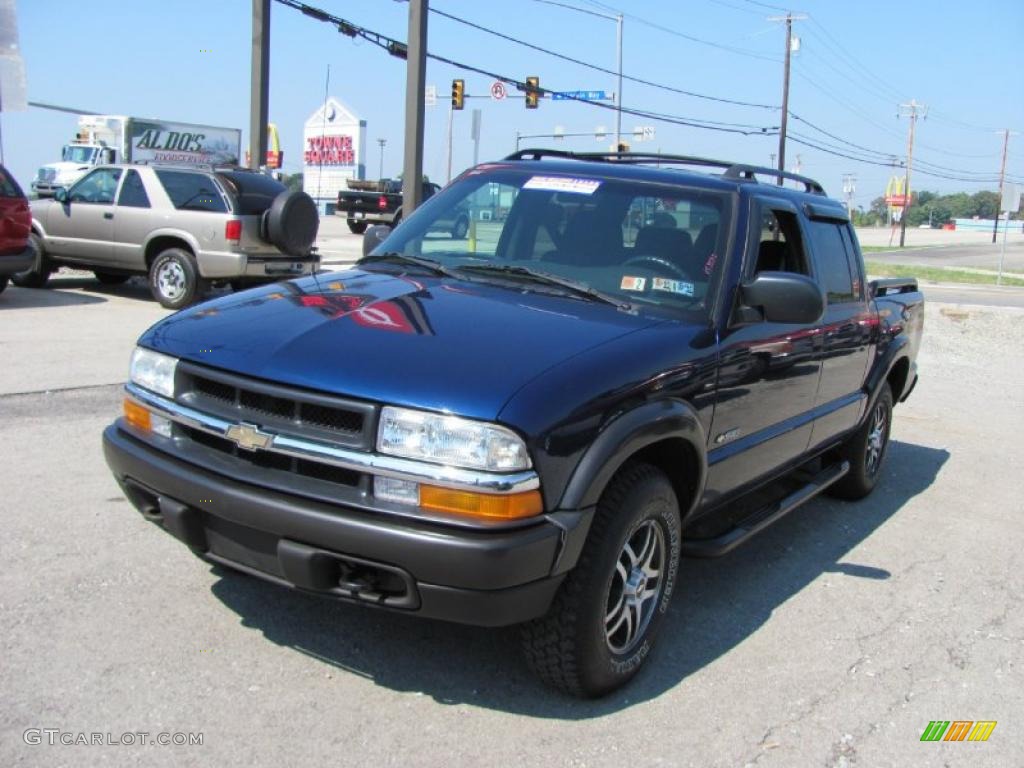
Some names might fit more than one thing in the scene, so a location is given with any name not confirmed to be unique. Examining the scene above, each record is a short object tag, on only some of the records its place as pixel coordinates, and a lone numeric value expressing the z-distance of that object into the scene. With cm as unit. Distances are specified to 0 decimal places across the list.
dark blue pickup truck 280
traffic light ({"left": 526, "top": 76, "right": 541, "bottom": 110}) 3209
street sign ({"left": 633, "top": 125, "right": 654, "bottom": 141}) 4378
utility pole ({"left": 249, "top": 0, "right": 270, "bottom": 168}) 1739
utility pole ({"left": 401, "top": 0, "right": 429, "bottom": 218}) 1719
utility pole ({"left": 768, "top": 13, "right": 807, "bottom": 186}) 4806
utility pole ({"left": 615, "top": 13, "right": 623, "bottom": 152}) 3991
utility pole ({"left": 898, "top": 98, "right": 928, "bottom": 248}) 8038
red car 1119
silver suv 1177
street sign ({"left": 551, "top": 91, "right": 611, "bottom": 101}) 3772
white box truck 3959
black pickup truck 3462
